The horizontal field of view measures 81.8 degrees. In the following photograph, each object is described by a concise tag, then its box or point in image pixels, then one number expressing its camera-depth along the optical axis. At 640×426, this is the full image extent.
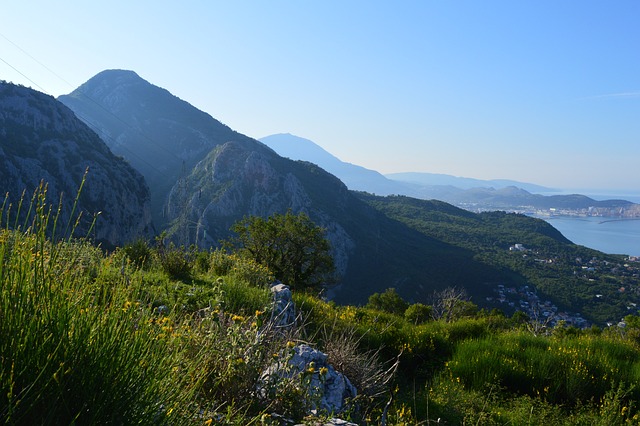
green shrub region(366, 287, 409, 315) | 31.48
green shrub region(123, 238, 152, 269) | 10.73
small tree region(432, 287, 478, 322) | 19.97
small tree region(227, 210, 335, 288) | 18.70
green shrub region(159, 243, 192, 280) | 10.10
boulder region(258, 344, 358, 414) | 3.59
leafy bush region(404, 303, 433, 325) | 22.57
